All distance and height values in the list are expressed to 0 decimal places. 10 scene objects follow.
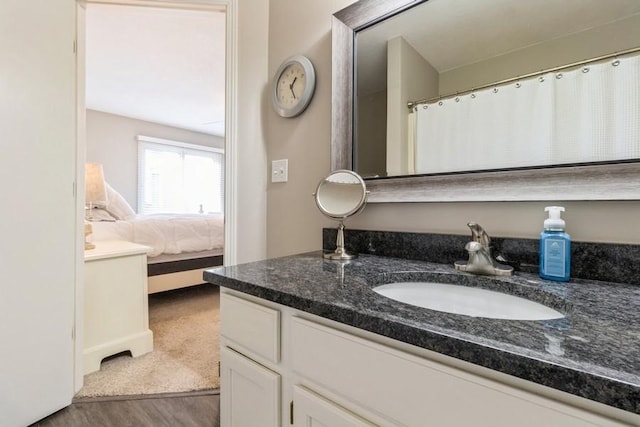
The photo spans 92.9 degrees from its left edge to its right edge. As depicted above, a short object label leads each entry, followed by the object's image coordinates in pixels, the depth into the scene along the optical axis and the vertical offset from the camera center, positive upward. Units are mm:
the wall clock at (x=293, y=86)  1333 +567
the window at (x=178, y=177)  4836 +544
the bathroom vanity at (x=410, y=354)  360 -220
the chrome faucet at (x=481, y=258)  798 -128
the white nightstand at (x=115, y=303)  1728 -575
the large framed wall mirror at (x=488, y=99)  738 +335
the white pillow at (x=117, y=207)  2924 +10
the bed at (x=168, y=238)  2494 -264
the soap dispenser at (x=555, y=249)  716 -91
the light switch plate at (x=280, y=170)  1451 +188
